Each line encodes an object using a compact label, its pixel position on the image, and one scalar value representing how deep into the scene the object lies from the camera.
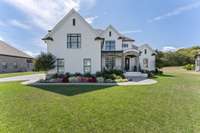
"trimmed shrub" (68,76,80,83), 9.84
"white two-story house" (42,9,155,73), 11.44
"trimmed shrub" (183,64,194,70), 25.06
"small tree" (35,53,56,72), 10.67
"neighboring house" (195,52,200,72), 22.62
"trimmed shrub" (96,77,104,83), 9.65
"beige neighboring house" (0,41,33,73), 21.48
